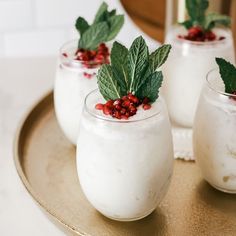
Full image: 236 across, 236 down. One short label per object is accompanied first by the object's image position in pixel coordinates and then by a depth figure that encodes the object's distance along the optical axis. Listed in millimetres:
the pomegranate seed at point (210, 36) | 754
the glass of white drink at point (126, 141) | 547
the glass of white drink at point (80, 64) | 692
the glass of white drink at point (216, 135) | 593
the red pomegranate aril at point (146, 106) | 559
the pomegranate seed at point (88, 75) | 690
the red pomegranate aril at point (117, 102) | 553
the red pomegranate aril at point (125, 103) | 553
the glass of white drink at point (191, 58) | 741
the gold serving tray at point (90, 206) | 593
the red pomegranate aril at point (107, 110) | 551
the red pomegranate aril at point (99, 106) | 562
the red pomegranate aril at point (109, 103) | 558
